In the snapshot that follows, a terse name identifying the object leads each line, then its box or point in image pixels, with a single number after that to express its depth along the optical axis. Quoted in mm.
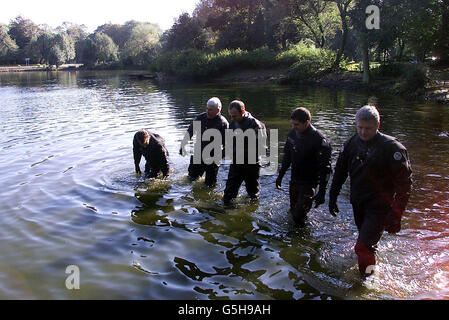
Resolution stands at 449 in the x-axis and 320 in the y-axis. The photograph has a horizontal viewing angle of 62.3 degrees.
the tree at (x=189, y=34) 51969
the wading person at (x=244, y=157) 6789
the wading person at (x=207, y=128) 7742
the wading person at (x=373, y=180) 4352
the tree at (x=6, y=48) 94000
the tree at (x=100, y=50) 92750
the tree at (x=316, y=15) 38250
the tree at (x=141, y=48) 75000
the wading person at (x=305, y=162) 5863
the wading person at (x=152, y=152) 8430
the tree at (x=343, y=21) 31803
